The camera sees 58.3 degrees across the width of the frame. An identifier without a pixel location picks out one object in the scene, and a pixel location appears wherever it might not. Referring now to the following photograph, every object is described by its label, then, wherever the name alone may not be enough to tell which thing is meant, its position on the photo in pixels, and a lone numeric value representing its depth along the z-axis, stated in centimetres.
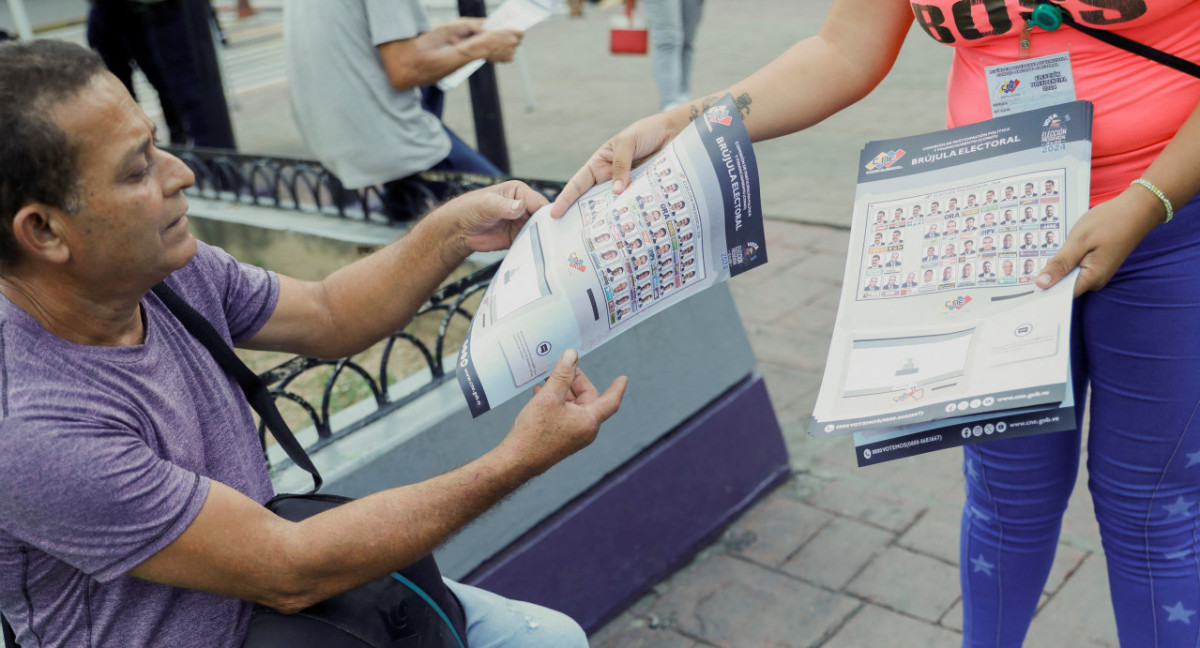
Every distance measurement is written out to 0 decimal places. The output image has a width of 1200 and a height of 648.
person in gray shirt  331
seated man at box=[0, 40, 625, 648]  125
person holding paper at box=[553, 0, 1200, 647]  150
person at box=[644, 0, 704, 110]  632
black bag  141
